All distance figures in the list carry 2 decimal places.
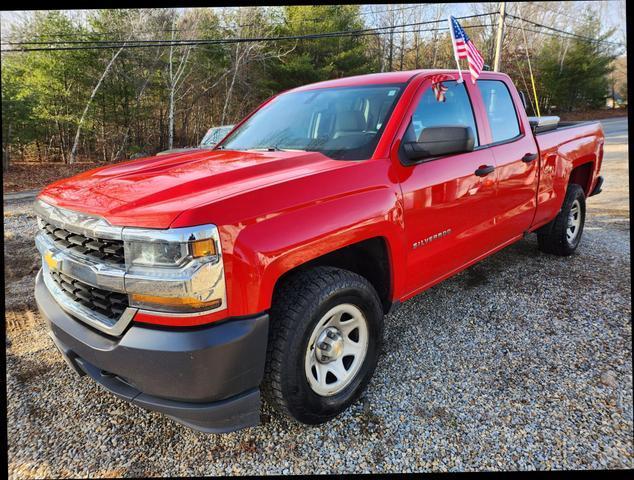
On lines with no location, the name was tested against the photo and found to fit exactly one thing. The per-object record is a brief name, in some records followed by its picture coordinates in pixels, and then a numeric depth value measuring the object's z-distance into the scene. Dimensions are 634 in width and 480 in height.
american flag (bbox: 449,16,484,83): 3.46
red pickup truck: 1.71
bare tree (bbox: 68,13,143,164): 17.33
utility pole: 18.66
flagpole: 3.54
